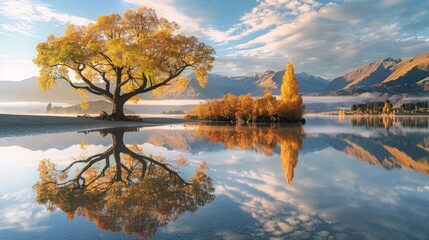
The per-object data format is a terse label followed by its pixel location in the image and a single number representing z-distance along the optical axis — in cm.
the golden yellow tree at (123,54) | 4122
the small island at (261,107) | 6738
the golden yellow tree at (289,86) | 7588
